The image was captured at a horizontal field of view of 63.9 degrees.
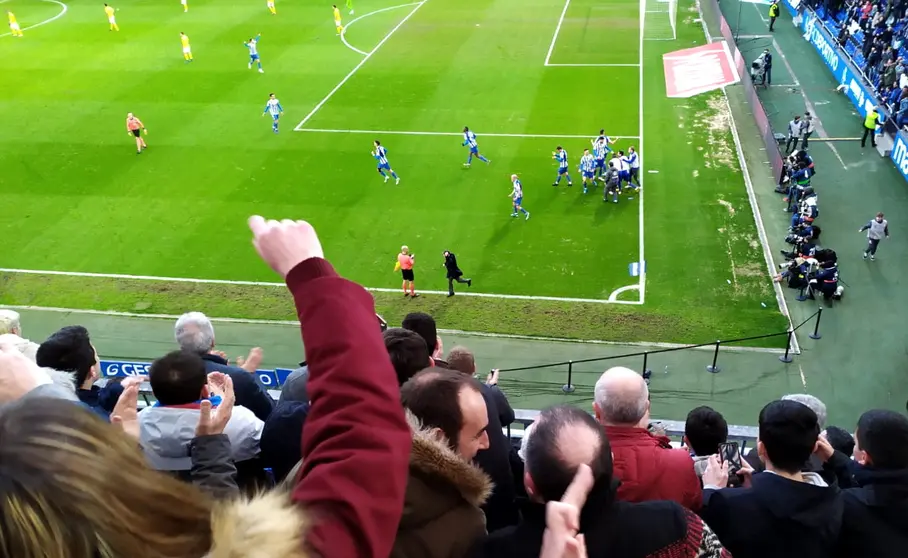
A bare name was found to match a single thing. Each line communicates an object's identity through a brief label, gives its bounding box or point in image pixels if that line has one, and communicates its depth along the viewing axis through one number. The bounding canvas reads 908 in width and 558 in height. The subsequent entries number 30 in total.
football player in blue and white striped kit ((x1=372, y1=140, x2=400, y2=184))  20.33
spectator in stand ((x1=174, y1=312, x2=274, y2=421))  5.93
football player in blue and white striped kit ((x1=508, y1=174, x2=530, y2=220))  18.40
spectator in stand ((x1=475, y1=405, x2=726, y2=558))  2.96
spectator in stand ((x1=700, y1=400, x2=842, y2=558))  3.80
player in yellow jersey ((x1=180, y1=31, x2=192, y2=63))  30.59
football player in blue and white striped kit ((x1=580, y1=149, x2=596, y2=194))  19.80
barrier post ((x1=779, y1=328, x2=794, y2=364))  13.31
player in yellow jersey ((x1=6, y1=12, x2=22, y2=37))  35.36
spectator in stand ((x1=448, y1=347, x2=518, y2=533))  4.12
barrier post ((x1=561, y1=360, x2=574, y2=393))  12.81
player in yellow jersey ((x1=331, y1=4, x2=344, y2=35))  33.84
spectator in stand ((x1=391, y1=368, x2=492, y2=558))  2.82
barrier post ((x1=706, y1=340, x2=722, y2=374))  13.12
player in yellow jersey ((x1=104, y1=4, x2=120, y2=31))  34.97
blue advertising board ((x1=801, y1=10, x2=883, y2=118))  23.89
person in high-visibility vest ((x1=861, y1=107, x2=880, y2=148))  21.25
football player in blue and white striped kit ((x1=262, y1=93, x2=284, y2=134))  23.78
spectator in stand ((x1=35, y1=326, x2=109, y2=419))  5.73
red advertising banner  26.97
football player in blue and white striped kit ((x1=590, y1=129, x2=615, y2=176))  20.08
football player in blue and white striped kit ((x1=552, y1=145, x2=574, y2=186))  19.86
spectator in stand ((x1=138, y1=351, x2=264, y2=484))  4.21
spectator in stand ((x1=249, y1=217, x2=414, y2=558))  1.73
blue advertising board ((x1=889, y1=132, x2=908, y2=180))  19.73
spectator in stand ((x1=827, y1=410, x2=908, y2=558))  3.95
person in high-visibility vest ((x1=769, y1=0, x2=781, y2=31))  32.16
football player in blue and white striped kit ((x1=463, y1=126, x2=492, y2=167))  20.99
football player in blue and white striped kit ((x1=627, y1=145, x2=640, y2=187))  19.52
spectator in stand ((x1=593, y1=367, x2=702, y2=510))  4.10
